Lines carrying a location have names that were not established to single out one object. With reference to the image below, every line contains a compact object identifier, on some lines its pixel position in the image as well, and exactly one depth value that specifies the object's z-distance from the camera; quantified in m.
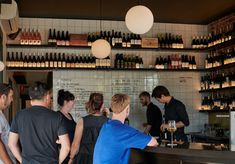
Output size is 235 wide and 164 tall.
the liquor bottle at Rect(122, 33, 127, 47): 7.87
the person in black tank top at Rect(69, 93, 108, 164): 3.98
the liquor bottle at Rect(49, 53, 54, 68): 7.52
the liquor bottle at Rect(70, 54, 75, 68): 7.61
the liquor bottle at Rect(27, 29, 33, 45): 7.54
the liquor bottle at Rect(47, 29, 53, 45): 7.61
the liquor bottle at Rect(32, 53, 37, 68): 7.43
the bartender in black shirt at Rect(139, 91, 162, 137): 6.71
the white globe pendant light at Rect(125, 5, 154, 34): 4.59
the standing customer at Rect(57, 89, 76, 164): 4.46
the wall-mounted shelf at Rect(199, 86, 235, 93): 7.26
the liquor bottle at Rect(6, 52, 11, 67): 7.42
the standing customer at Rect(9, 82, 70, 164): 3.19
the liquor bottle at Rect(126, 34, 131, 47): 7.88
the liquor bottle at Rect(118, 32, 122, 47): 7.85
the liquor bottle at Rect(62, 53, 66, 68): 7.58
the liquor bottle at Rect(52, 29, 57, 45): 7.61
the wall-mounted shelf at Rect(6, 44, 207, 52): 7.51
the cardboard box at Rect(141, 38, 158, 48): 7.94
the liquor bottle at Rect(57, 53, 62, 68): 7.56
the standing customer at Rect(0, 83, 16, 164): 3.36
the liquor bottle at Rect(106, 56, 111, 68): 7.75
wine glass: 3.57
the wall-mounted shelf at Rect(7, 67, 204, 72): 7.44
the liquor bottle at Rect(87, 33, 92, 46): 7.77
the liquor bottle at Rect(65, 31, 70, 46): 7.69
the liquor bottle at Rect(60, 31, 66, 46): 7.65
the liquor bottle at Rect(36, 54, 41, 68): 7.47
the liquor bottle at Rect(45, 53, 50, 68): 7.52
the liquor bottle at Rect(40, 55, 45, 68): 7.50
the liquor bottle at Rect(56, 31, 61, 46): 7.61
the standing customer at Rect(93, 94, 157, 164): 2.74
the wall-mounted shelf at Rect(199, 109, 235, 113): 7.30
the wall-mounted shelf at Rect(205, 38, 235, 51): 7.16
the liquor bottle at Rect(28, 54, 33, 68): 7.41
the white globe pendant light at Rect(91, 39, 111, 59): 6.11
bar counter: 2.54
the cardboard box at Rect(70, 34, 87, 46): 7.71
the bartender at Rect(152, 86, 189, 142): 5.17
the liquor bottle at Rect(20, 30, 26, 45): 7.52
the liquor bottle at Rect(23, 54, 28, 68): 7.43
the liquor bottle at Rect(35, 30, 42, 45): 7.59
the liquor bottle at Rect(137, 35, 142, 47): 7.93
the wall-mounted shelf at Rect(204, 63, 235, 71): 7.18
